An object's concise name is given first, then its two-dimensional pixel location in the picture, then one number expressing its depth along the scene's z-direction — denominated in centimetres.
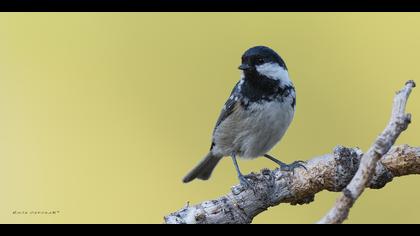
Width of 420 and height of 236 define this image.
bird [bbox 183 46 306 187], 620
